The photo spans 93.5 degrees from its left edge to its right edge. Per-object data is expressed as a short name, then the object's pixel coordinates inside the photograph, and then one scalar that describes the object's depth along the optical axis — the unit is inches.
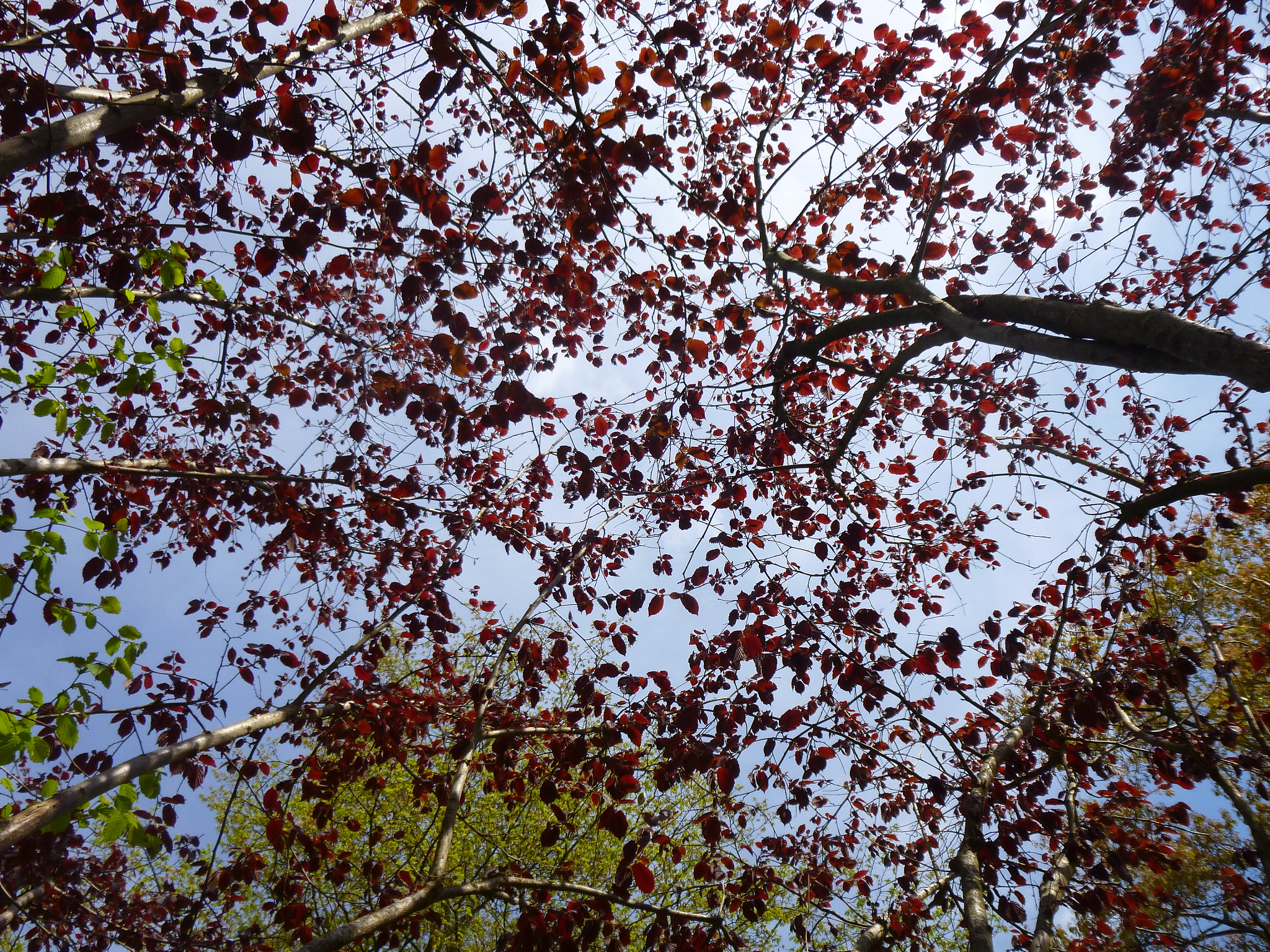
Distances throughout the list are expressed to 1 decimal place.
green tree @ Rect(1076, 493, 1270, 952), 154.9
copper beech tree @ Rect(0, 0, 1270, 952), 100.7
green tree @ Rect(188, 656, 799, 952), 139.5
